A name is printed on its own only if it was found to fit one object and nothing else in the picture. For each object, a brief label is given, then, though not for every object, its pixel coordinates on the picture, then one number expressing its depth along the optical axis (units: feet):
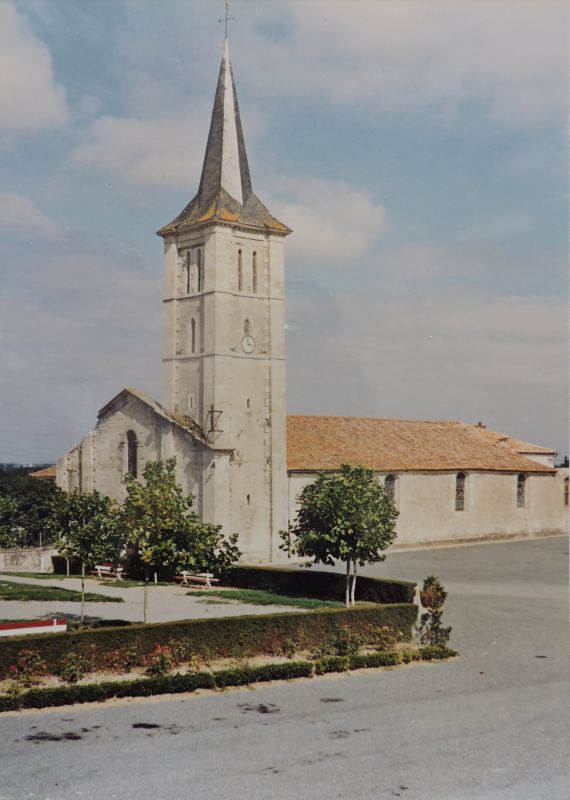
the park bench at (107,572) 136.46
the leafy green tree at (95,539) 99.30
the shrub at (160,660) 74.18
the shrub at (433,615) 86.48
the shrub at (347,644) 83.46
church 150.82
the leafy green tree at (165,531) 89.92
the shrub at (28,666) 71.20
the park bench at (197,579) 130.72
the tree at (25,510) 177.37
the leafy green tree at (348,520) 108.68
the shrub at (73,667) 71.77
